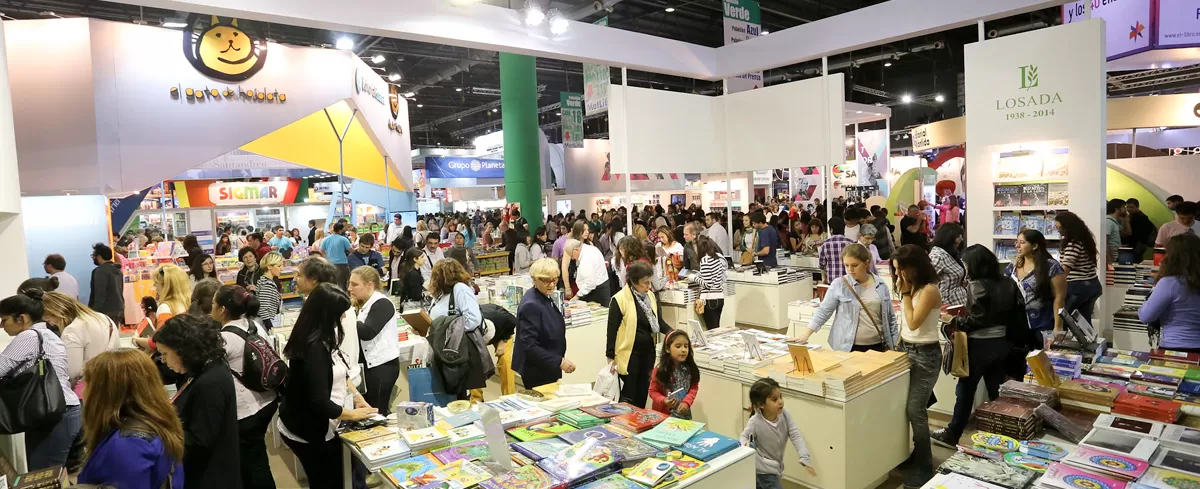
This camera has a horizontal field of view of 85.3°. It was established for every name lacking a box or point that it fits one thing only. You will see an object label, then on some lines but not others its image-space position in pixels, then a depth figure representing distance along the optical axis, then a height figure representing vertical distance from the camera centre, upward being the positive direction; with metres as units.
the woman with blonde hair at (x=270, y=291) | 5.27 -0.54
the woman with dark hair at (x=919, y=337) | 3.51 -0.77
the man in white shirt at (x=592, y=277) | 6.25 -0.64
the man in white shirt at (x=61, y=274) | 5.52 -0.35
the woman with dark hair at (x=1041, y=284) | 4.36 -0.62
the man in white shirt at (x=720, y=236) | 8.70 -0.40
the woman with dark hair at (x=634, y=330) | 3.79 -0.71
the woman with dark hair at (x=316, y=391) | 2.70 -0.70
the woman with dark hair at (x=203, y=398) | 2.35 -0.62
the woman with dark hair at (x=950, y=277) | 4.28 -0.53
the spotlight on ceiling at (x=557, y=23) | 6.18 +1.81
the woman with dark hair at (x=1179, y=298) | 3.52 -0.61
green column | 11.94 +1.47
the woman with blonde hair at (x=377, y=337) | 3.66 -0.66
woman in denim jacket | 3.76 -0.66
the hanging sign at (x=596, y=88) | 10.63 +2.03
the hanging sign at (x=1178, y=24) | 6.90 +1.74
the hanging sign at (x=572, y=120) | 15.59 +2.21
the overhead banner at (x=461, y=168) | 20.89 +1.62
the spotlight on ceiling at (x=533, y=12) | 5.99 +1.85
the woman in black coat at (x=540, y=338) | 3.63 -0.70
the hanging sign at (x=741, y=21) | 9.12 +2.67
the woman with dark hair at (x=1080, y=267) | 4.87 -0.58
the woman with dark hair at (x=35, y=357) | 3.06 -0.59
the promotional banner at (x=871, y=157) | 16.70 +1.11
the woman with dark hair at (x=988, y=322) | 3.66 -0.73
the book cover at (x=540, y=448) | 2.55 -0.94
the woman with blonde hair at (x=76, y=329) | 3.54 -0.53
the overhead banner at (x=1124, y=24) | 7.12 +1.84
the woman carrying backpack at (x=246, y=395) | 2.82 -0.75
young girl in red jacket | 3.47 -0.93
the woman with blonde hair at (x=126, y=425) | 2.00 -0.61
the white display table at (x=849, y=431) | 3.28 -1.21
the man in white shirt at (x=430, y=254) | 7.22 -0.40
